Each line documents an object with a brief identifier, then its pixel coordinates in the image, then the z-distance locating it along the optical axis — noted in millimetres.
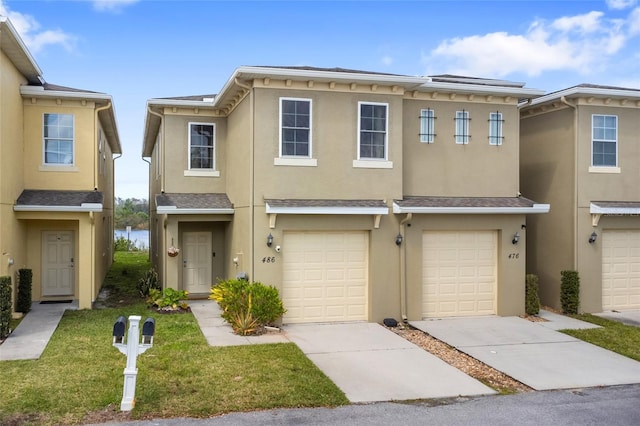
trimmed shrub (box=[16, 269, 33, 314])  12812
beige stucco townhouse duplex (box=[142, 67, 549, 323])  12117
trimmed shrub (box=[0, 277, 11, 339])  10427
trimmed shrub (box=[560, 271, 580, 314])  13984
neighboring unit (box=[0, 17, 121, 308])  12109
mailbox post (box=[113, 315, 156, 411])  6816
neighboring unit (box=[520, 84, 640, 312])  14211
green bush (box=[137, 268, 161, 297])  15438
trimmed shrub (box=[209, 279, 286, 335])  11078
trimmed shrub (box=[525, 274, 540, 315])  13727
